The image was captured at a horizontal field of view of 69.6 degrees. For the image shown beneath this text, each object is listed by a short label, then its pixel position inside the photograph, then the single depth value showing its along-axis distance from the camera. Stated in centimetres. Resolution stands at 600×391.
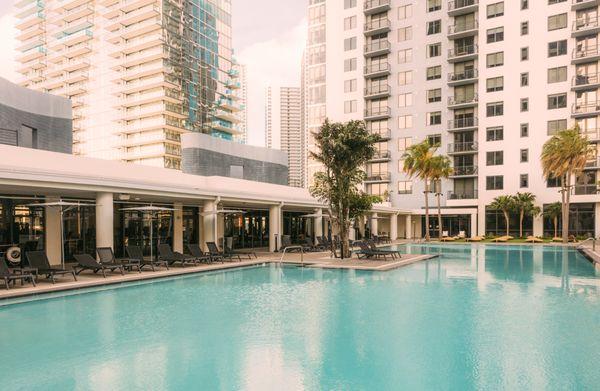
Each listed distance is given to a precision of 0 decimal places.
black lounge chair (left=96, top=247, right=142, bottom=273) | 1527
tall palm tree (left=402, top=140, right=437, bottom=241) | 4202
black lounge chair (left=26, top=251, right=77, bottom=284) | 1316
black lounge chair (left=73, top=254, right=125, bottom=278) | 1459
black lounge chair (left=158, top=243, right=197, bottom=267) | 1752
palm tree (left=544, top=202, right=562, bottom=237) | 4081
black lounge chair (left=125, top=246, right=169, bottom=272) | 1667
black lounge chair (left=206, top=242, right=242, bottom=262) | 1960
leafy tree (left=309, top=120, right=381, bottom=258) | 2039
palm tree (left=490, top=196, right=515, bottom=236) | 4228
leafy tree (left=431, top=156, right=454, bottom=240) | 4203
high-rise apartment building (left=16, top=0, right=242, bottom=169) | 7281
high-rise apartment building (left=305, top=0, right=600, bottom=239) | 4238
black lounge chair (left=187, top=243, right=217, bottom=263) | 1880
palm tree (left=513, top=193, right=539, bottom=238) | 4188
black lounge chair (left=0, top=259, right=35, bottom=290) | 1209
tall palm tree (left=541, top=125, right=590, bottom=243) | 3572
